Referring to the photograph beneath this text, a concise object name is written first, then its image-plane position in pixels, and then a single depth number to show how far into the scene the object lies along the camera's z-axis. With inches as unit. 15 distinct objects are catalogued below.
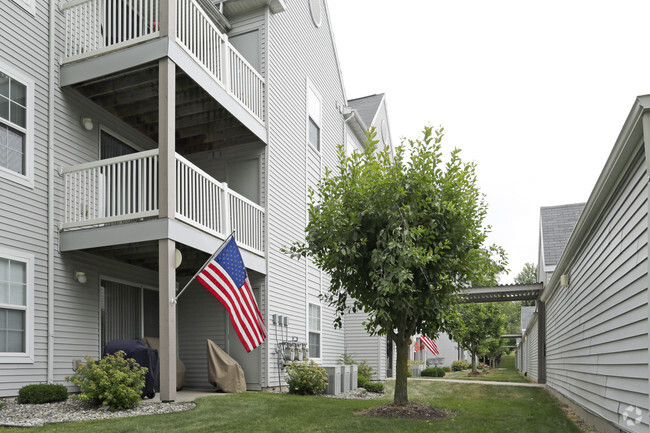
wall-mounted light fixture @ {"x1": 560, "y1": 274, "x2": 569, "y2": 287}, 507.4
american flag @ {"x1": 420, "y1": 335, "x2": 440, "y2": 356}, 959.5
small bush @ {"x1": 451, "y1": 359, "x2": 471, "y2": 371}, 1761.8
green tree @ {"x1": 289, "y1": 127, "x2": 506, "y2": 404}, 400.8
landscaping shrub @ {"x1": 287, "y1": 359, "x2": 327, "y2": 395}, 522.0
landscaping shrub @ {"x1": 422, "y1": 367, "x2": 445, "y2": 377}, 1273.4
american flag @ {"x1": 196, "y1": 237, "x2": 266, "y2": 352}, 389.4
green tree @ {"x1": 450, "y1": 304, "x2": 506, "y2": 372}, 1328.7
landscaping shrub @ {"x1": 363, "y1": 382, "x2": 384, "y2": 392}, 666.8
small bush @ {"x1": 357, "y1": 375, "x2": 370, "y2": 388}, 675.9
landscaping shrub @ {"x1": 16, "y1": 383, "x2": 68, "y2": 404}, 350.3
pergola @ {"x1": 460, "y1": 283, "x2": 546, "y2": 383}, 853.2
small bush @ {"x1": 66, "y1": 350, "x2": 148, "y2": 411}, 341.4
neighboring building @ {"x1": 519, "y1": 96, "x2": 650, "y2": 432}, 235.8
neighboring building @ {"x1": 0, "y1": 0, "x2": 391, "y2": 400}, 384.2
